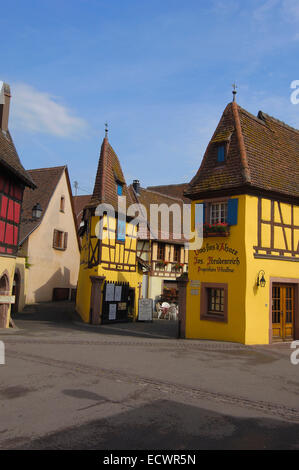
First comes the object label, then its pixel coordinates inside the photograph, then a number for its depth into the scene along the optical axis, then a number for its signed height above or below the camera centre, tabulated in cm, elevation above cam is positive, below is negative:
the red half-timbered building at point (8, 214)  1695 +316
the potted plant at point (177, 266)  3259 +236
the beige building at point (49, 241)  2718 +347
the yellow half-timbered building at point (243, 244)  1525 +208
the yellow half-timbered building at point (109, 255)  2188 +212
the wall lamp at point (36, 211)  2560 +480
